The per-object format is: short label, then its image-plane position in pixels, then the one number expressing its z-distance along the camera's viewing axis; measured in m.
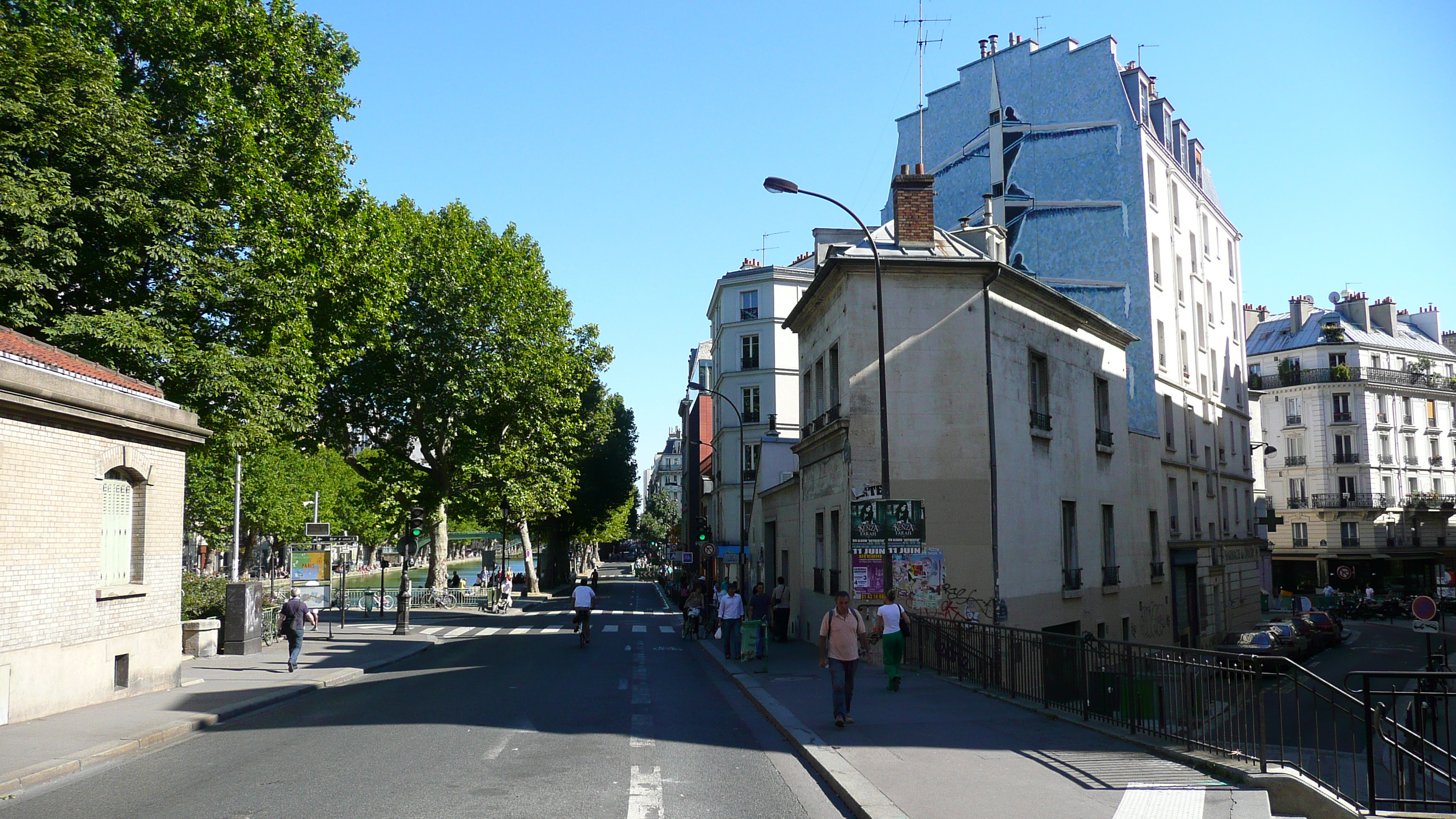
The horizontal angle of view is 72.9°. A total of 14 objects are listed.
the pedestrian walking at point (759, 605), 23.42
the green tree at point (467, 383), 37.25
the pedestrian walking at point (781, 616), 27.56
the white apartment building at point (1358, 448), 60.66
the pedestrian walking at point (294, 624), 18.11
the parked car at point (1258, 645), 27.39
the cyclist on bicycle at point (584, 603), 25.23
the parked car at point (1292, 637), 29.44
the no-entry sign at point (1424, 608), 23.28
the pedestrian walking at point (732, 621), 21.86
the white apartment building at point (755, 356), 54.22
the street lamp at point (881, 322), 17.42
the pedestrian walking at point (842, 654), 11.33
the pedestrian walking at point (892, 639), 14.04
